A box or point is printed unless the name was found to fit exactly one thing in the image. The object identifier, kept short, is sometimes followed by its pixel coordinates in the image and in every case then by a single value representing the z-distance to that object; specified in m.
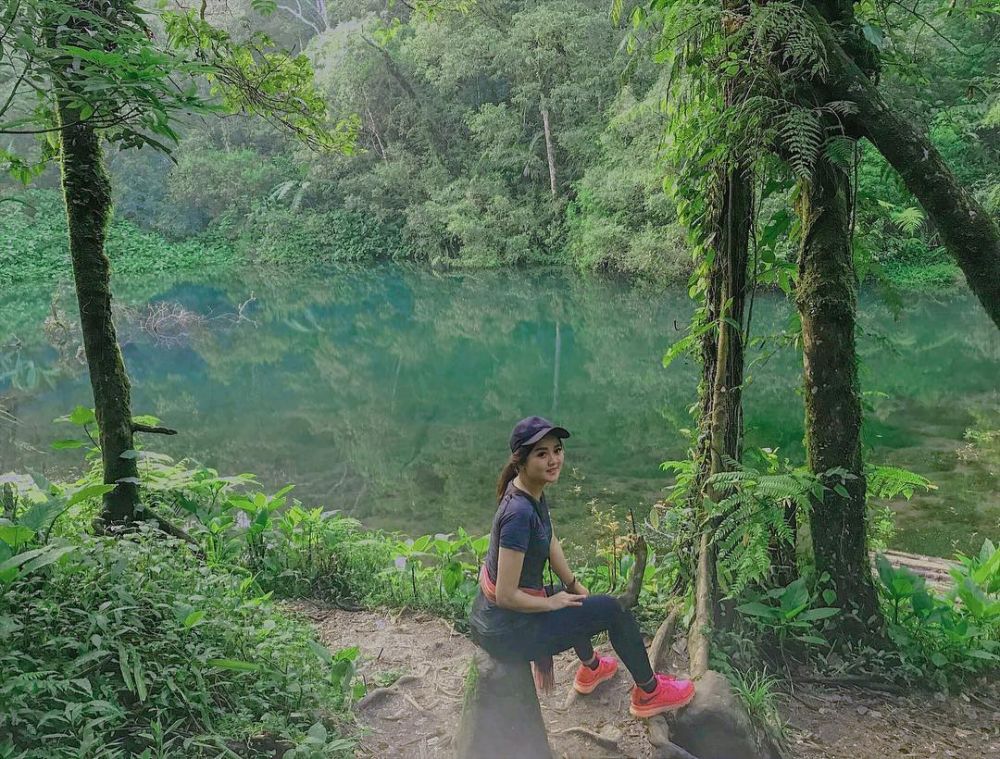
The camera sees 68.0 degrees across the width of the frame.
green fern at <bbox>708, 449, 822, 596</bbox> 3.27
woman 2.75
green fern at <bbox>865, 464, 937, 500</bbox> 3.68
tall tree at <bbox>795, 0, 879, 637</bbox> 3.33
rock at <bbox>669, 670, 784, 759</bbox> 2.76
